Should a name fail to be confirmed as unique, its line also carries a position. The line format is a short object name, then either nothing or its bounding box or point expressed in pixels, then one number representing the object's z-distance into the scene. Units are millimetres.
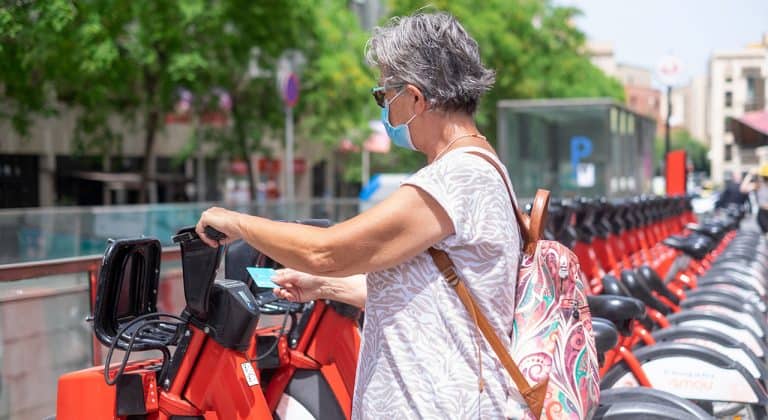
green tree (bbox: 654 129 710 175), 108631
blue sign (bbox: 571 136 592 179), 15734
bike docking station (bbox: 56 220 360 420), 2396
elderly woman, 2014
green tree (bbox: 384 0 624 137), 28641
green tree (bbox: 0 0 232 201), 13680
